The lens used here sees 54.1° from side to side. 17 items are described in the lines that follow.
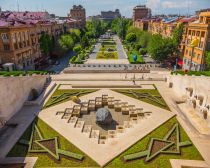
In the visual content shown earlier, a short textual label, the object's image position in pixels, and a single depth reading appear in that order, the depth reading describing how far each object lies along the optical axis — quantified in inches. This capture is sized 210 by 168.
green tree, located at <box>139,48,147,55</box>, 2860.5
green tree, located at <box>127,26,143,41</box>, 3536.2
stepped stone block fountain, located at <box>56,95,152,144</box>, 900.0
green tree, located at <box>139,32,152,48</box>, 3018.2
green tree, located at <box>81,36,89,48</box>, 3513.5
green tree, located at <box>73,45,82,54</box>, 2992.1
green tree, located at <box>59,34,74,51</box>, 2854.6
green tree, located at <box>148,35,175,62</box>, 2285.9
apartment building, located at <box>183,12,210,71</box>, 1834.4
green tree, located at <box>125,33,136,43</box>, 3725.4
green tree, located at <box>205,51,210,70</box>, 1698.1
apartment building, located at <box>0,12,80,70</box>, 1884.8
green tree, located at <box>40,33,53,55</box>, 2469.0
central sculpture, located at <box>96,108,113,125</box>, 995.9
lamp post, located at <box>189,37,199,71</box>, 1724.9
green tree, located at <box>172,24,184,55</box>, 2407.5
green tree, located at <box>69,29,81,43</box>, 3678.9
